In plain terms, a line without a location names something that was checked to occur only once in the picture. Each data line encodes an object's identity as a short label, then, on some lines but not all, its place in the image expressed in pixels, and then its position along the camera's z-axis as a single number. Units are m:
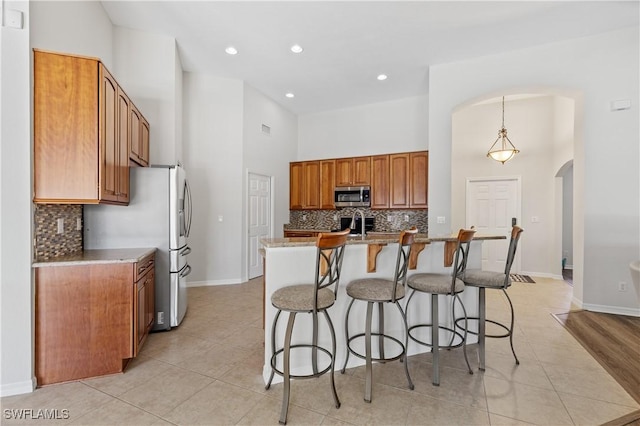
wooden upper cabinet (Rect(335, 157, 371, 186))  5.95
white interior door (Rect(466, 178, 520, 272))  5.86
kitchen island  2.16
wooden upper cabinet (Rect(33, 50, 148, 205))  2.10
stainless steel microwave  5.87
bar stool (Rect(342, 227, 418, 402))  1.97
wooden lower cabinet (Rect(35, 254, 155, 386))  2.07
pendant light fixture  5.14
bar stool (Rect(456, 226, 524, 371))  2.32
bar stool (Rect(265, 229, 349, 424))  1.76
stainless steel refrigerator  2.92
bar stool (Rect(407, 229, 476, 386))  2.14
